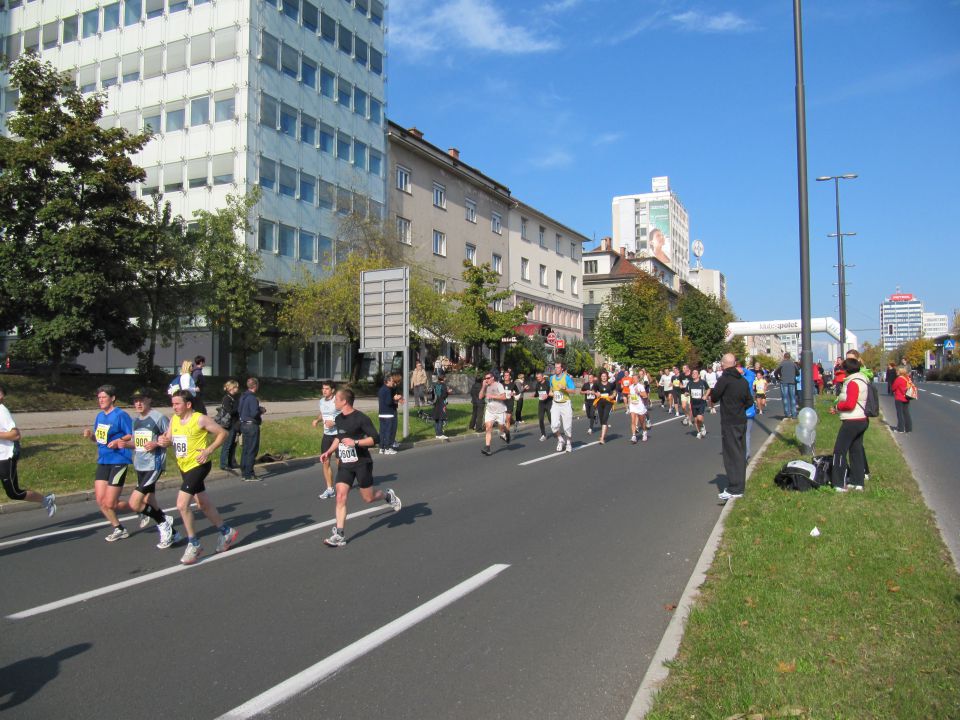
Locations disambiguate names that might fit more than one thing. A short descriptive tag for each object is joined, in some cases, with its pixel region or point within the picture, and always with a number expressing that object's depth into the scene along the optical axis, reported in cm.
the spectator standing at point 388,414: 1568
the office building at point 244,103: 3303
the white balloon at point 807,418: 1082
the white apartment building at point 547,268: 5712
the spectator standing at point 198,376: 1276
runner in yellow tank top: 691
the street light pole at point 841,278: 3446
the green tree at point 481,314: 3366
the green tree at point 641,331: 5003
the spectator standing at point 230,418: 1255
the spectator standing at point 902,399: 1802
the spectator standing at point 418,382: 2500
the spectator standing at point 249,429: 1248
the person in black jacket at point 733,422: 934
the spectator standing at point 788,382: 2098
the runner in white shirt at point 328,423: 1046
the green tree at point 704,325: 7600
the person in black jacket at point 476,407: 2080
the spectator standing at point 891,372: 1927
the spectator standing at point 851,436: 922
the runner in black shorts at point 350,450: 747
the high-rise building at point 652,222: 13350
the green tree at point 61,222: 2252
